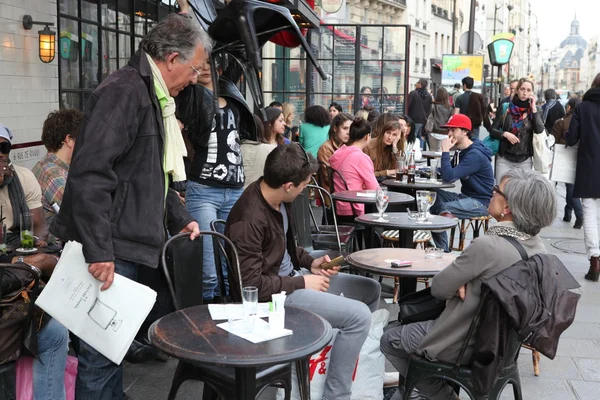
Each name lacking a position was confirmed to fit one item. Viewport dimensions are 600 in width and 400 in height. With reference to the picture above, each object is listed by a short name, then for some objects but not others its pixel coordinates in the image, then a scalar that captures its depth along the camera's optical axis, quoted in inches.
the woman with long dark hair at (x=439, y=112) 613.0
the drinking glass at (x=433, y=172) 325.4
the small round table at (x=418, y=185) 308.0
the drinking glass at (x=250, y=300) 113.7
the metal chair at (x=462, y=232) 311.6
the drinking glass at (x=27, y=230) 145.0
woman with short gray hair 134.0
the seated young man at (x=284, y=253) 143.9
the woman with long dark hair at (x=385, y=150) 339.3
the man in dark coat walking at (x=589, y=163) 303.3
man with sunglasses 154.6
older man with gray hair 115.3
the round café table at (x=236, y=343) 105.4
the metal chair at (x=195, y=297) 123.0
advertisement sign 886.4
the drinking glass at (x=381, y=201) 227.3
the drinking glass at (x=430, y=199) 224.5
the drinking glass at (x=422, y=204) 223.6
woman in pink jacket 285.9
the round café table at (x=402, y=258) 165.9
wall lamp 273.1
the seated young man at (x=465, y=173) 303.6
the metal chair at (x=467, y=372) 134.8
